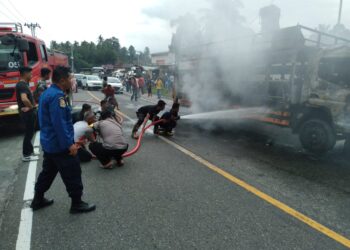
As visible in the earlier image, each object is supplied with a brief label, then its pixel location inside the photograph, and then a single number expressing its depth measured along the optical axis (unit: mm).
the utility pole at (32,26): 45219
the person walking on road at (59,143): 3150
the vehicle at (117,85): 25423
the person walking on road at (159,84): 20625
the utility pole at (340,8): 18016
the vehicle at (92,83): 28328
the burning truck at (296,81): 5676
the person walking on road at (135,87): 18230
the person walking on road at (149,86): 22659
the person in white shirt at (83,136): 5082
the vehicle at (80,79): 31141
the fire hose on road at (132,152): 5524
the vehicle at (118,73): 55000
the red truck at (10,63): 7590
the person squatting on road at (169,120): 7719
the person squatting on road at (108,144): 4949
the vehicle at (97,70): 58562
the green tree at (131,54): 108762
